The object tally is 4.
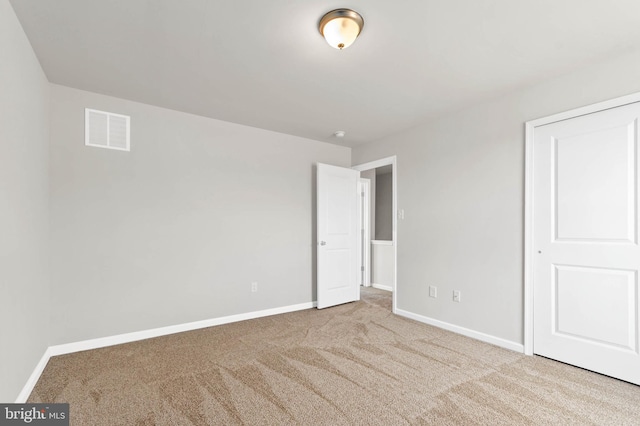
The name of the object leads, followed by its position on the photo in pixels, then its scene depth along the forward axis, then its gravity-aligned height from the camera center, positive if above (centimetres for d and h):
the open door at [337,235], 444 -35
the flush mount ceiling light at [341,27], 188 +114
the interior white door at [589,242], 235 -25
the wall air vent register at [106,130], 303 +81
